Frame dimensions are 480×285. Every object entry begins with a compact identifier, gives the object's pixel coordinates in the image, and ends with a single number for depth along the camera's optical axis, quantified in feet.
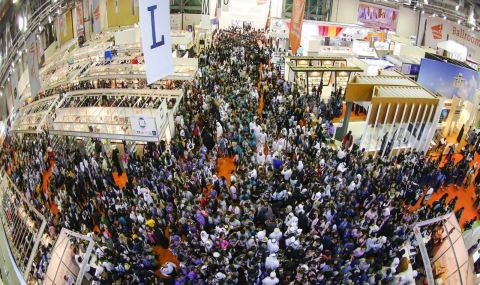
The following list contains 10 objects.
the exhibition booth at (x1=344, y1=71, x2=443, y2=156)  38.81
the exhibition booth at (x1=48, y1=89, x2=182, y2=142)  34.63
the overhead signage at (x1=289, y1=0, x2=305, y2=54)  44.70
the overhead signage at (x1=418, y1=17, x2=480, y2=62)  65.60
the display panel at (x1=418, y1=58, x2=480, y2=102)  45.24
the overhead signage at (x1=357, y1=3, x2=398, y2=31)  95.04
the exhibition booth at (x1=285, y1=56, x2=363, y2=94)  55.01
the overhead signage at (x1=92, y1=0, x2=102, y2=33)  65.16
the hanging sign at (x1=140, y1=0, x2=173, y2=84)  18.43
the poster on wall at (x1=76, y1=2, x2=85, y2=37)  56.10
